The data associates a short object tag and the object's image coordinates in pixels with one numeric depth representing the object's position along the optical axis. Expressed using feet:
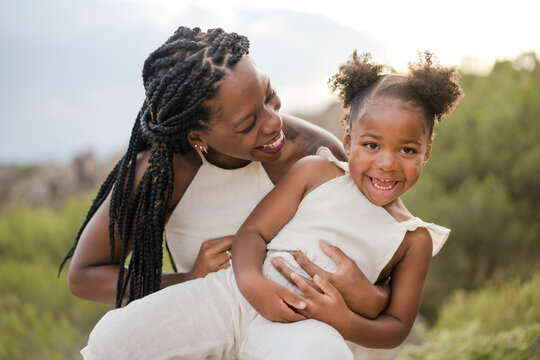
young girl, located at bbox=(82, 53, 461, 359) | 6.19
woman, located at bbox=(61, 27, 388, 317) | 6.82
